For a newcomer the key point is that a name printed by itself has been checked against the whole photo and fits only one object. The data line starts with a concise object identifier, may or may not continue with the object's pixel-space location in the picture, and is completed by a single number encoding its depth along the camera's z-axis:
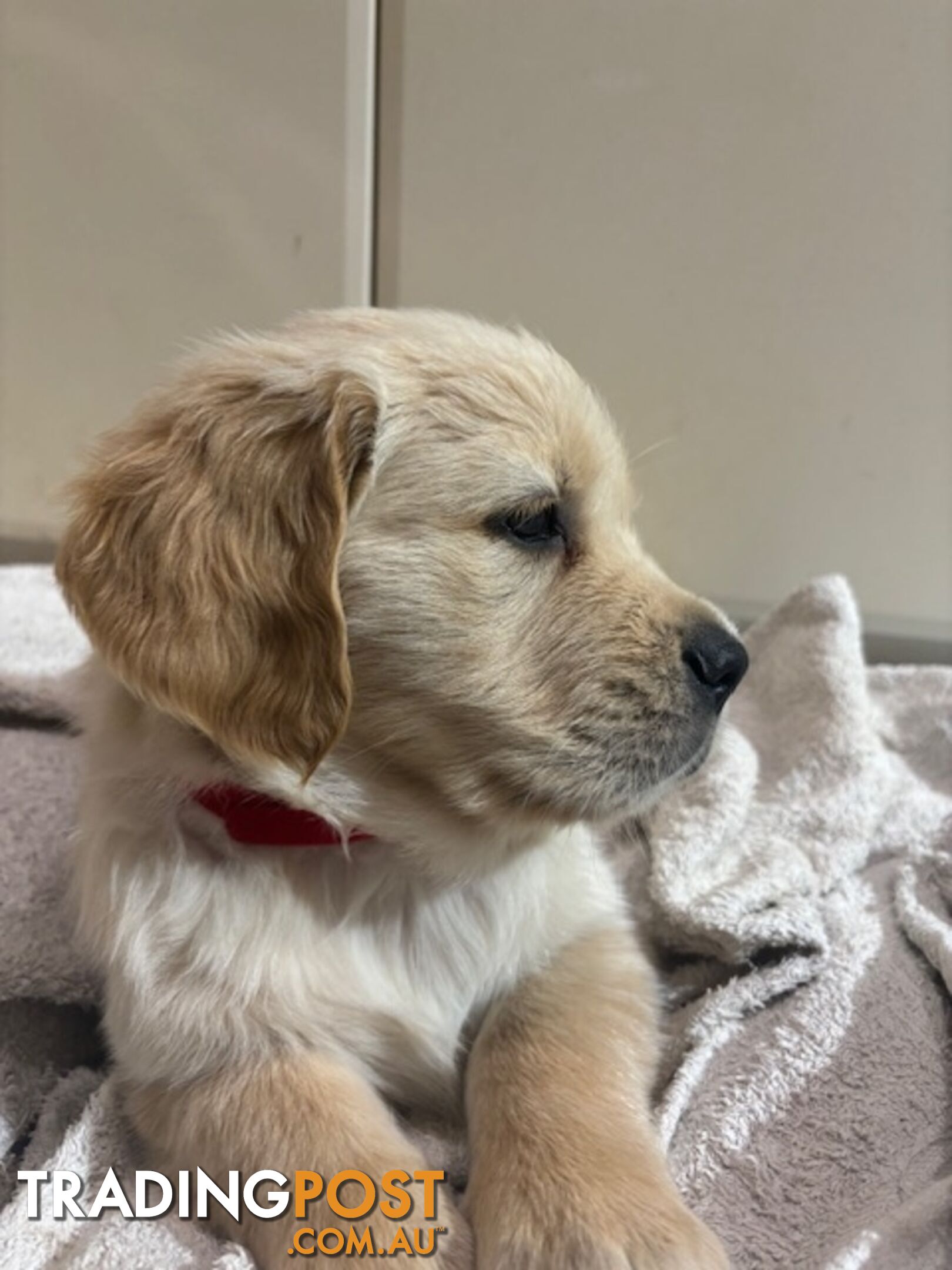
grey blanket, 0.27
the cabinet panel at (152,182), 0.54
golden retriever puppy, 0.26
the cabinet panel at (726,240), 0.51
